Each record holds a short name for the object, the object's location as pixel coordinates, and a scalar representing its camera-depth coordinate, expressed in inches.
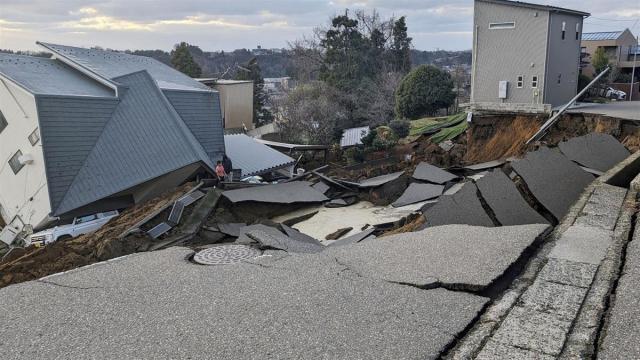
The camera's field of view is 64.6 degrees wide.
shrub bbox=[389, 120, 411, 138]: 1020.5
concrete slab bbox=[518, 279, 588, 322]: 181.3
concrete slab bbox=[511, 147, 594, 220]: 334.6
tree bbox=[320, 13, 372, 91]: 1748.3
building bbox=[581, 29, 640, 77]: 1573.9
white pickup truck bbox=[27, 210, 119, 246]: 522.9
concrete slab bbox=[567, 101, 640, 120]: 687.7
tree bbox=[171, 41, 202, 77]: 2007.9
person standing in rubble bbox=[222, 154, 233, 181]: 732.3
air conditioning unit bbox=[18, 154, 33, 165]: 596.1
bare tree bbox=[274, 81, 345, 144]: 1253.7
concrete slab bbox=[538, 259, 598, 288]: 204.5
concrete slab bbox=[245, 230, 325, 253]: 301.2
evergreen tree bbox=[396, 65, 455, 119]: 1251.2
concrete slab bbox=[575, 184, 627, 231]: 269.9
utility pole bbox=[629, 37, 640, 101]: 1270.8
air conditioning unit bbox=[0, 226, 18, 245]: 581.9
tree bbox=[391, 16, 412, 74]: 1913.4
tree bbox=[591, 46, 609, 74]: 1348.2
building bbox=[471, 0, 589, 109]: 787.4
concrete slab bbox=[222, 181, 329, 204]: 577.9
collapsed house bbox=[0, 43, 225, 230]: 583.8
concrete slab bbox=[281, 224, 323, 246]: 426.3
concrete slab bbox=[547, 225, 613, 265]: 226.2
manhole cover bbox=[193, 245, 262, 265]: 268.7
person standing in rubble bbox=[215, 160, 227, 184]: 683.3
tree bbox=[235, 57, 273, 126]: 2000.5
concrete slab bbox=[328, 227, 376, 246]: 427.2
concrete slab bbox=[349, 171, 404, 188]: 683.4
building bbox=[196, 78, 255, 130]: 1311.5
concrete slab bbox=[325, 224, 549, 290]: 215.9
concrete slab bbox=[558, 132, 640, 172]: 442.3
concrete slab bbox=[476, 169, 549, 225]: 313.7
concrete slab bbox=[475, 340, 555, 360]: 153.3
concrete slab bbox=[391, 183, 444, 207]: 588.7
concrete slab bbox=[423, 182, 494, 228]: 322.0
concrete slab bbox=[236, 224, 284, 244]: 341.8
